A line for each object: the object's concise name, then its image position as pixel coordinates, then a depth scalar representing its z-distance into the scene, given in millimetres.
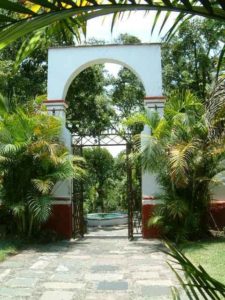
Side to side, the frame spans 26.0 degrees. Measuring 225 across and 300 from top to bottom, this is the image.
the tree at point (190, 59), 18109
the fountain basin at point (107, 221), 18219
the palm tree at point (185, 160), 9867
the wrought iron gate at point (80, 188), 11258
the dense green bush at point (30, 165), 10242
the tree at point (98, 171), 21844
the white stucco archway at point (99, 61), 11656
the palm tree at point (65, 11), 1188
